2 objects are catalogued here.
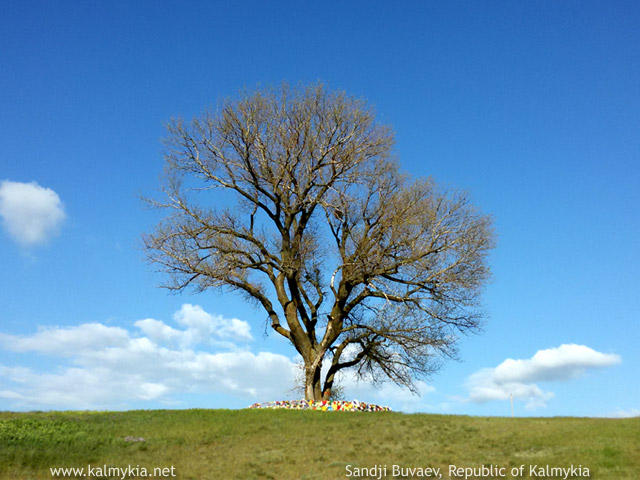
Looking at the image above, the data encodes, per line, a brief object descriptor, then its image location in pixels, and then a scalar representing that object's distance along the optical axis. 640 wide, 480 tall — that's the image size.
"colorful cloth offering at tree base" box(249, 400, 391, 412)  22.41
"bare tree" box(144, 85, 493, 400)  24.62
